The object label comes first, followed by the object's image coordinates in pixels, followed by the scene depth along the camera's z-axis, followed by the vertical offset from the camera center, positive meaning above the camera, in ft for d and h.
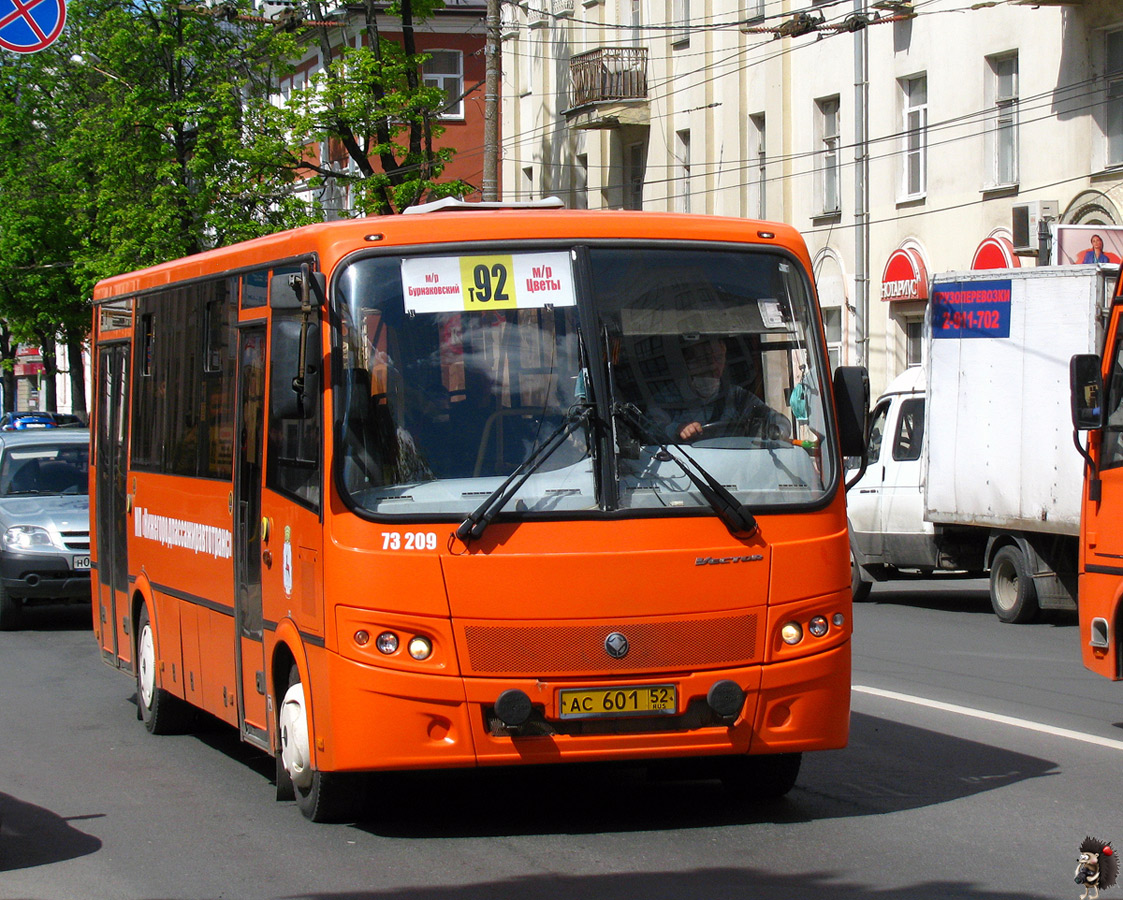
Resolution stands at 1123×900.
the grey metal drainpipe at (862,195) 108.99 +9.66
